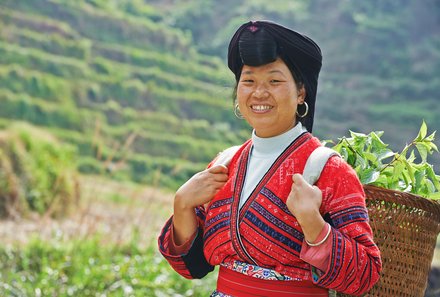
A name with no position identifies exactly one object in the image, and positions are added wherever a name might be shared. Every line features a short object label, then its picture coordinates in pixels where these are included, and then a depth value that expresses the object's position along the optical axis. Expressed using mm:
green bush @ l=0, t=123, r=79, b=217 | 10046
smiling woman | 2615
